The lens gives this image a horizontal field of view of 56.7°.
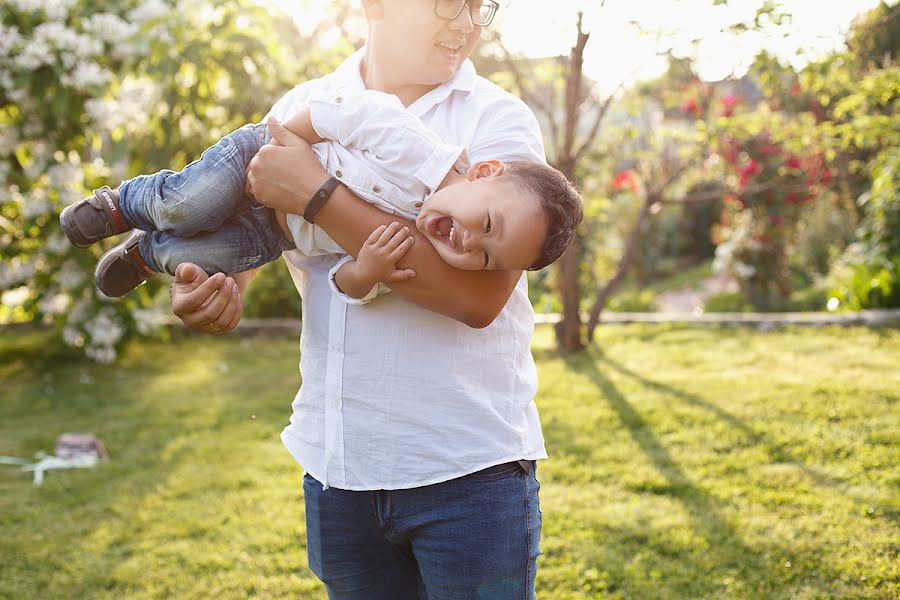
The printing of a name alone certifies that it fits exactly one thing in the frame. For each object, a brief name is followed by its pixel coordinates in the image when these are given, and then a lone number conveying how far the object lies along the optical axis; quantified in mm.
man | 1431
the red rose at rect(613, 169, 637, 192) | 8612
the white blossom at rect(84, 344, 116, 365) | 5766
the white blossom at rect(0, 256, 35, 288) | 5508
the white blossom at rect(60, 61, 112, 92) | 5160
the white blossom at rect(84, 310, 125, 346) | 5691
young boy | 1376
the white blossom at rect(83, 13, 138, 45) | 5293
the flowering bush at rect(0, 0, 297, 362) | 5172
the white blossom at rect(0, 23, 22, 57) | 5125
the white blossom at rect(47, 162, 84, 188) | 5426
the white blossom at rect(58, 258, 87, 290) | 5645
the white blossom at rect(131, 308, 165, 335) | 5883
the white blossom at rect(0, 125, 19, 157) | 5434
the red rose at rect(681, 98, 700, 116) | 8758
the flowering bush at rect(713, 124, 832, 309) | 7359
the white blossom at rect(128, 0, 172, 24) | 5285
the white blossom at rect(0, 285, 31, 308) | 8752
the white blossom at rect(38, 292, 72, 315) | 5723
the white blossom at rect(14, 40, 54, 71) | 5094
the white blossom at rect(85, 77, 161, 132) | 5297
